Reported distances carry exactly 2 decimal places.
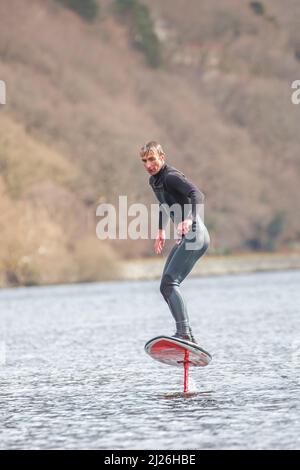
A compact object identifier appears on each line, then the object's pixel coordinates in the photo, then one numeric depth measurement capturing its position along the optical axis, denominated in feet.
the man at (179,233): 40.88
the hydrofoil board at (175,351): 40.01
